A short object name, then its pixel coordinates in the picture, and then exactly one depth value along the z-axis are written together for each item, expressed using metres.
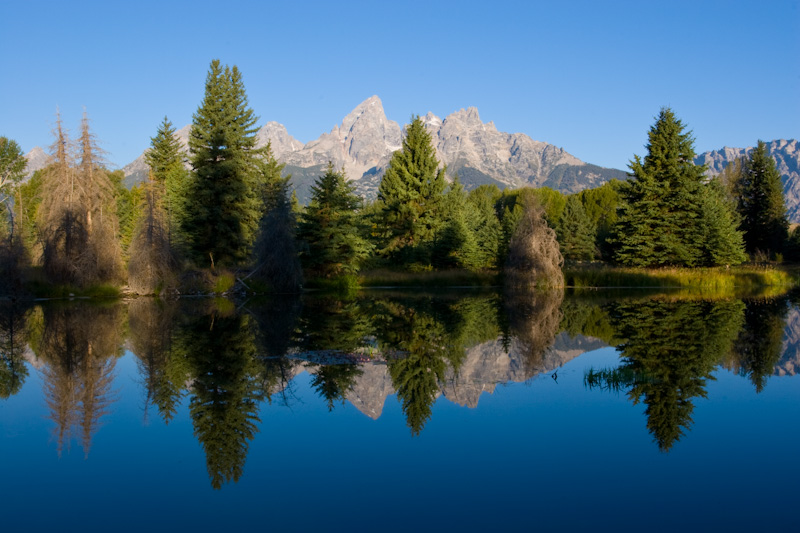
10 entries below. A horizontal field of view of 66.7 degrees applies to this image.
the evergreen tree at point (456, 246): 43.88
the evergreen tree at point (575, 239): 60.54
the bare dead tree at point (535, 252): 33.16
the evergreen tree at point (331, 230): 34.81
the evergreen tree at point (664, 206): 39.97
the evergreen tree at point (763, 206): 54.53
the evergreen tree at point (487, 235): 51.12
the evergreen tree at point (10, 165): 65.12
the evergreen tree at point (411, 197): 45.34
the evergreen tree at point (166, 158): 51.66
